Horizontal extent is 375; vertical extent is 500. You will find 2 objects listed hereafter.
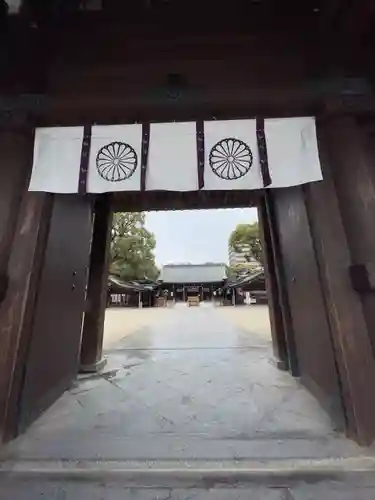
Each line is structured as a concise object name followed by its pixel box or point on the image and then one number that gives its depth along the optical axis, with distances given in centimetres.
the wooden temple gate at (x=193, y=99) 253
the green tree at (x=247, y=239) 3422
